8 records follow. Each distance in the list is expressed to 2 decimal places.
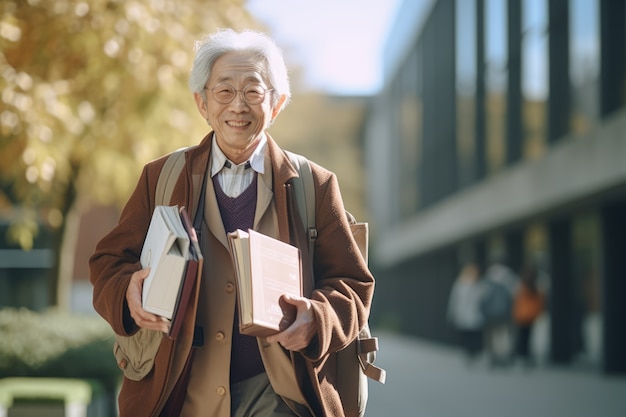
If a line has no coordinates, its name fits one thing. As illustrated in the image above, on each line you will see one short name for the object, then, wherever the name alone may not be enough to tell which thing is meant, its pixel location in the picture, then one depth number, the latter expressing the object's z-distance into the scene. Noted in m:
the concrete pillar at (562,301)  23.55
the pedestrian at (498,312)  21.12
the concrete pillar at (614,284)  19.89
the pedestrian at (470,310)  21.94
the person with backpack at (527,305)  22.00
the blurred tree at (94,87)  10.34
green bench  8.86
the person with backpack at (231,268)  3.47
